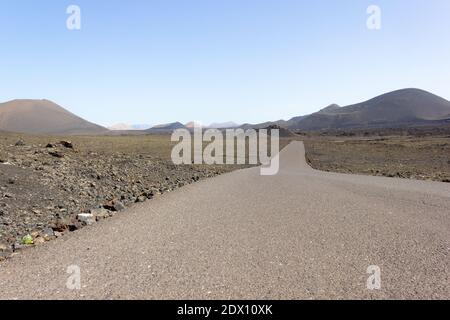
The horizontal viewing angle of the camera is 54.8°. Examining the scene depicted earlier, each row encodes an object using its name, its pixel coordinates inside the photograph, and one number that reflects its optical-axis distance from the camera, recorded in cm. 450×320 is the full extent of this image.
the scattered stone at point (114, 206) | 1434
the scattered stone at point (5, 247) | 930
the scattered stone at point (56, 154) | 2579
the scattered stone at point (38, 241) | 992
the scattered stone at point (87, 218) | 1206
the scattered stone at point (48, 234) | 1041
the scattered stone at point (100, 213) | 1309
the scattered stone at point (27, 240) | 987
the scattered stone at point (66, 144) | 3247
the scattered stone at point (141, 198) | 1653
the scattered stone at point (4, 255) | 864
